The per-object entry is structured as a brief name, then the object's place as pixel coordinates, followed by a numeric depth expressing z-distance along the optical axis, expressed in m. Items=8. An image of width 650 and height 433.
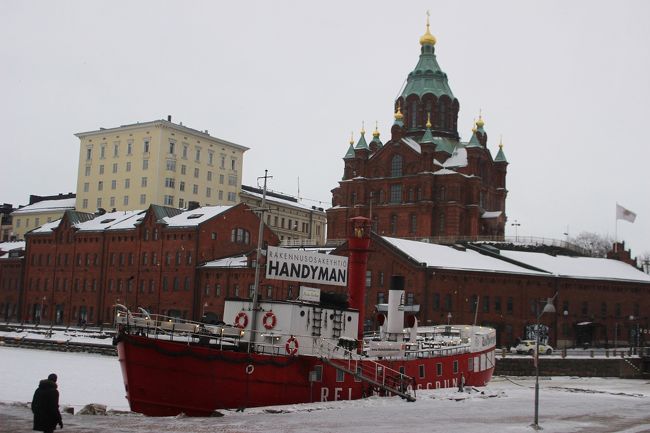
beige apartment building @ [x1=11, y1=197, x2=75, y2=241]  130.00
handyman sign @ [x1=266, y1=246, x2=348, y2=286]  35.44
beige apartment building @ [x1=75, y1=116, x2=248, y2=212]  118.38
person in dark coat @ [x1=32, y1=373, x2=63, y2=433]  20.84
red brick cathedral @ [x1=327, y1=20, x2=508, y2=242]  93.56
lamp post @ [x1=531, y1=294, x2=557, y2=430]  28.36
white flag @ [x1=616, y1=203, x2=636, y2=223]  79.81
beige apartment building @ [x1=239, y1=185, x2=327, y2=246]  128.38
